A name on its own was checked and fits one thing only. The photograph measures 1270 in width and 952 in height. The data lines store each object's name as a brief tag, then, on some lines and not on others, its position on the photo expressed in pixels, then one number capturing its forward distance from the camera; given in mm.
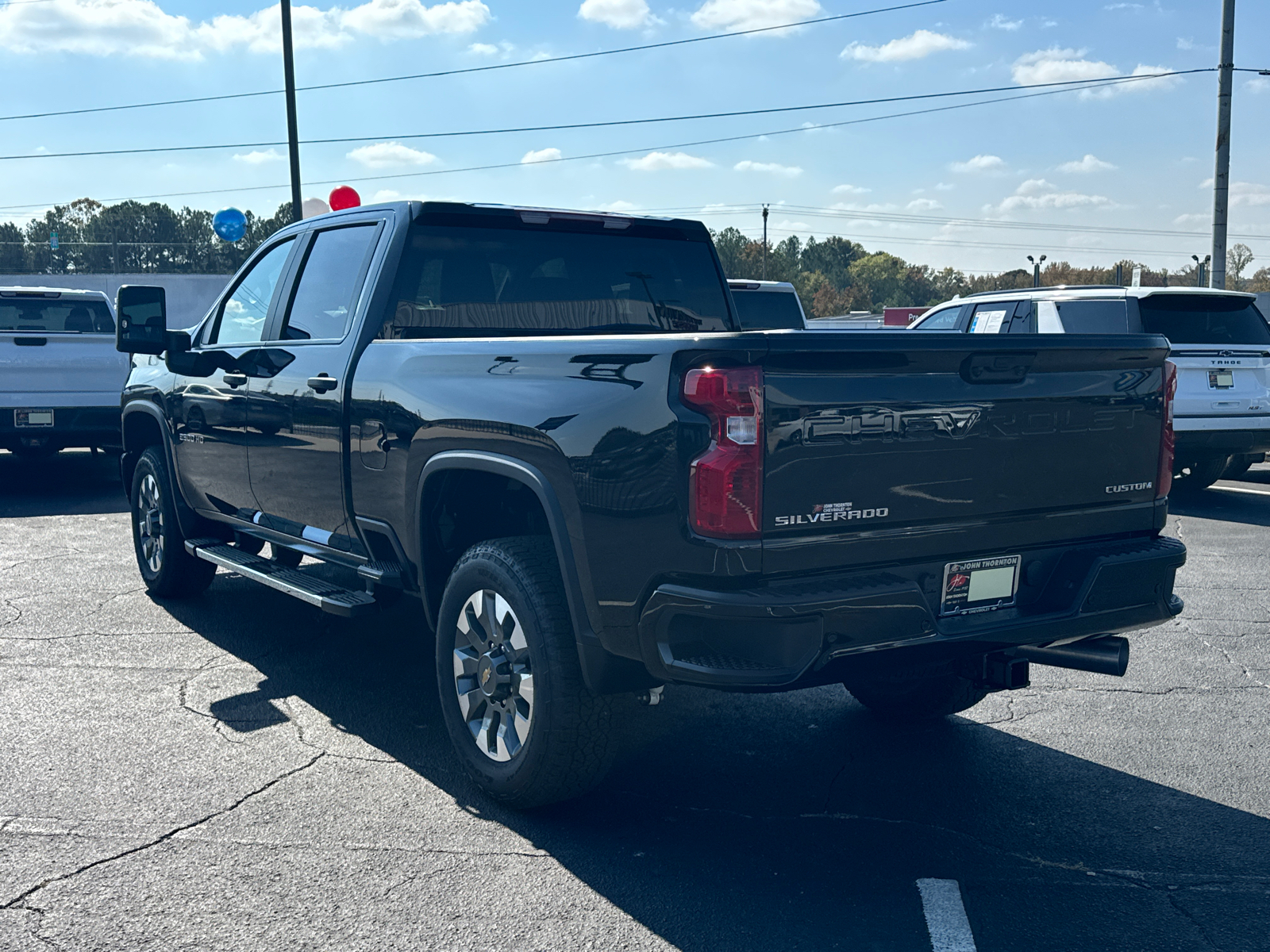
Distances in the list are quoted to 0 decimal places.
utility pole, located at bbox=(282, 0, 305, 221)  20844
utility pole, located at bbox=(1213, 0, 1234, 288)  20609
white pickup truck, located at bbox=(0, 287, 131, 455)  11578
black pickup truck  3240
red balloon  14438
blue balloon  19328
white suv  10234
